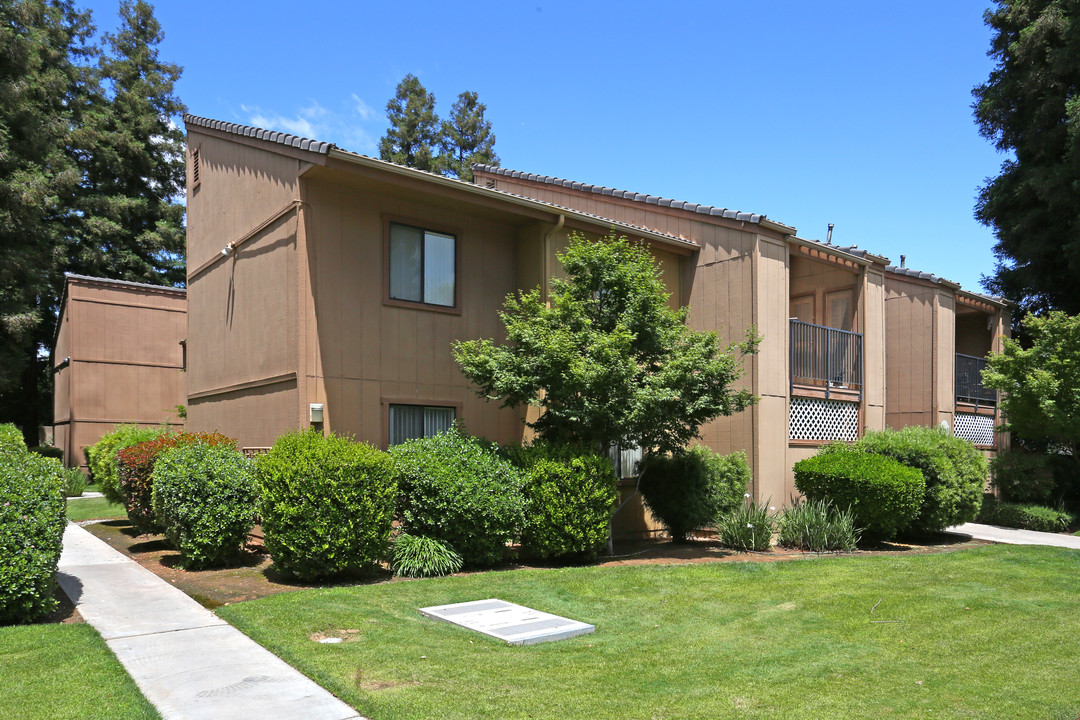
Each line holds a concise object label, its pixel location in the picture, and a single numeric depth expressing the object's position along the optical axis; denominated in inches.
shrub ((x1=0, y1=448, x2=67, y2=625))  266.5
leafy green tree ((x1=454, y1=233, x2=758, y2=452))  404.2
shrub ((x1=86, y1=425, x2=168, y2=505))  533.0
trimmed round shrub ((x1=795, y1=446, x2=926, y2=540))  483.5
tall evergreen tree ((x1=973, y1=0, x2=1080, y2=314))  776.9
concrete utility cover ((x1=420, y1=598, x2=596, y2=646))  261.7
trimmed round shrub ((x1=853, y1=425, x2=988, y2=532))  516.1
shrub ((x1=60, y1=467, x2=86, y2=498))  786.8
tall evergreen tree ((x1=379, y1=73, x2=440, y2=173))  1562.5
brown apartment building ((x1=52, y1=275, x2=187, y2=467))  892.6
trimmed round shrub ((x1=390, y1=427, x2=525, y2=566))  373.1
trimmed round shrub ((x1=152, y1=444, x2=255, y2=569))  375.6
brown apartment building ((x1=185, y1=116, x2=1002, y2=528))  446.6
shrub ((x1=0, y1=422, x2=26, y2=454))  565.9
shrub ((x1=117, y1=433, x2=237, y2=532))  442.0
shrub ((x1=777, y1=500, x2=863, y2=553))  479.2
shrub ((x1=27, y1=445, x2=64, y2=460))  898.1
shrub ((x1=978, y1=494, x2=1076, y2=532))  637.9
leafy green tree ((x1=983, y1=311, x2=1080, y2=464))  637.3
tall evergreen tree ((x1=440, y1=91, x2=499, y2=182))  1592.0
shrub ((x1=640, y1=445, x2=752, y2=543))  489.4
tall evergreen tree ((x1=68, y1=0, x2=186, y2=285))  1219.9
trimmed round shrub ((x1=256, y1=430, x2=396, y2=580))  340.5
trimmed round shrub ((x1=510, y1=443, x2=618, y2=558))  398.3
